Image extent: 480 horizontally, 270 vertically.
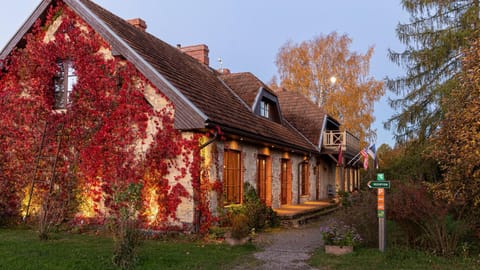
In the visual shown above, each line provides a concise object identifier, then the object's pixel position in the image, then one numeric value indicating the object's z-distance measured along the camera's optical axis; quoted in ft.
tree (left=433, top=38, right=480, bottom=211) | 26.55
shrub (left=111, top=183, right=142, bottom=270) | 23.85
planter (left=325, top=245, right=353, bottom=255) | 28.53
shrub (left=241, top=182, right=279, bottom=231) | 39.88
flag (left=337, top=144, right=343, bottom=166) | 67.29
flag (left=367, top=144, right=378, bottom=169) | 63.52
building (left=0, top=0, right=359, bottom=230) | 35.96
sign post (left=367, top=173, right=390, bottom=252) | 28.27
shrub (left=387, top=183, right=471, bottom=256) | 27.32
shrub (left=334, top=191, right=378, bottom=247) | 30.73
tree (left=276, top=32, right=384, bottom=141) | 100.53
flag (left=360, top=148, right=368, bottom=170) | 66.40
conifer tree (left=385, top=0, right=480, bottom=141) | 51.94
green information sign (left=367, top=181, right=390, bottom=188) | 28.73
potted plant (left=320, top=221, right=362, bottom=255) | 28.71
